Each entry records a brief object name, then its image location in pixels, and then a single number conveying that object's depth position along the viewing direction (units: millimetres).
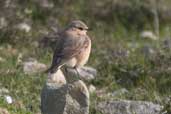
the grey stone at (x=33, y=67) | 12359
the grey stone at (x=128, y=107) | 10656
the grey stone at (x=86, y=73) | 12422
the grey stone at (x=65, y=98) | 9492
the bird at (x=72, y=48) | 11008
